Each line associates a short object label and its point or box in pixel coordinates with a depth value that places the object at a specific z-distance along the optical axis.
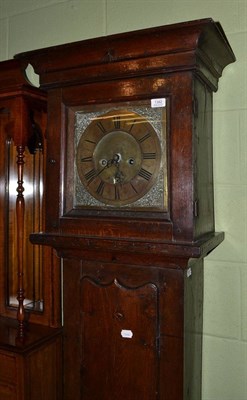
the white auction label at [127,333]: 1.34
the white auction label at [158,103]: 1.23
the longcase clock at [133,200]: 1.21
